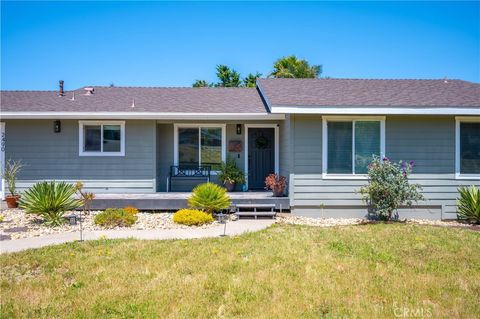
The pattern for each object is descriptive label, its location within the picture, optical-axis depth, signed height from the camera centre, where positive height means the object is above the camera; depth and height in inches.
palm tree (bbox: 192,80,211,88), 1067.9 +230.9
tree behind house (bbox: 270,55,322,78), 935.0 +246.6
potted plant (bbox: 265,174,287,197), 421.7 -26.1
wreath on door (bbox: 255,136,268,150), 508.1 +27.3
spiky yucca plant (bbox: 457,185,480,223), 387.2 -44.5
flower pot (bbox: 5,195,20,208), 434.0 -49.1
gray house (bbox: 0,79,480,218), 402.0 +31.9
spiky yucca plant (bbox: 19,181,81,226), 345.7 -40.0
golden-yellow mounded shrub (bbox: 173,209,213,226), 350.3 -55.1
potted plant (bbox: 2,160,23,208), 434.9 -23.2
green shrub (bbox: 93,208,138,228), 346.3 -56.5
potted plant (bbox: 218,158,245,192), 480.5 -18.9
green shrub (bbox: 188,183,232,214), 375.6 -39.2
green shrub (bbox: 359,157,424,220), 374.3 -25.7
